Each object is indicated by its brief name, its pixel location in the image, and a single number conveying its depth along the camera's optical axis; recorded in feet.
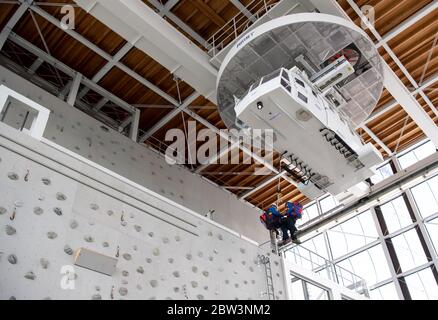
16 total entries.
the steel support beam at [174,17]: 43.77
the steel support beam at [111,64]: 47.14
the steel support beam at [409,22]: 44.24
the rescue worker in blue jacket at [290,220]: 44.04
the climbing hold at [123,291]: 27.30
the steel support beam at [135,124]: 52.13
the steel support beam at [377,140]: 58.85
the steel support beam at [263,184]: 64.57
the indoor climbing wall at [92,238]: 24.03
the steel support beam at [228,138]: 54.79
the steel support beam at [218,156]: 58.22
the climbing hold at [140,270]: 29.01
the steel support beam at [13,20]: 43.37
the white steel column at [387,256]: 60.08
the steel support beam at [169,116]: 52.42
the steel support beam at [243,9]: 43.41
